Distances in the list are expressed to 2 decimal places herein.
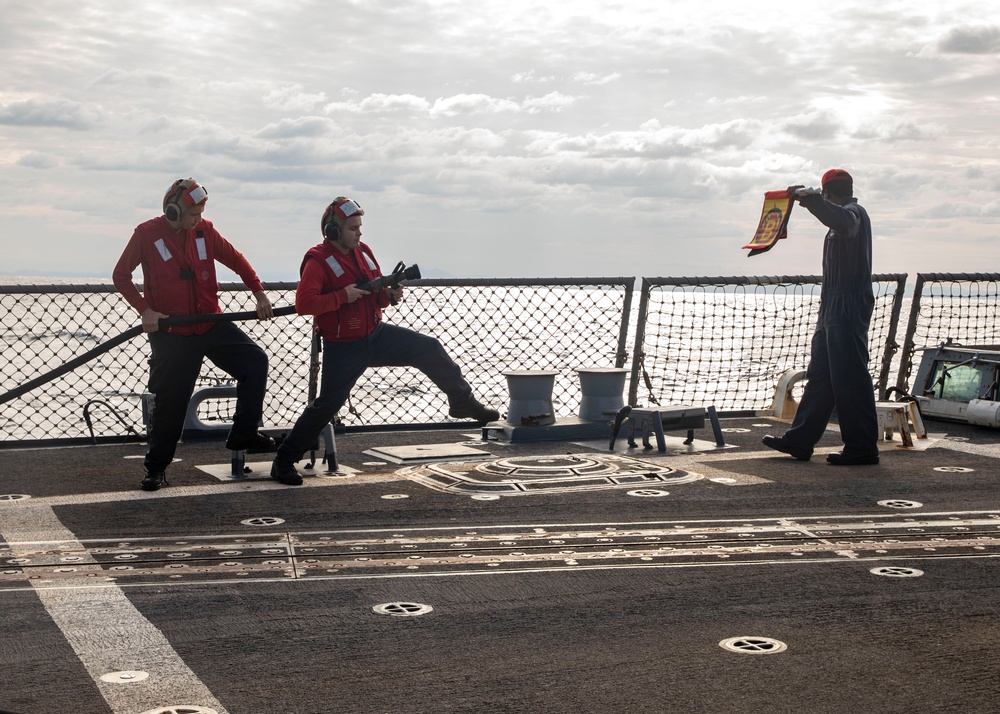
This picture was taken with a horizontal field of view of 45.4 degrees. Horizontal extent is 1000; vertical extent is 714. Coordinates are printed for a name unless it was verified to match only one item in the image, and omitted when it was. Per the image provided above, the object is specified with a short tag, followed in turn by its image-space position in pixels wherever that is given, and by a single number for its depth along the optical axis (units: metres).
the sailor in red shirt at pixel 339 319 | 7.81
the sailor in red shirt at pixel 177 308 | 7.71
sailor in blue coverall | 8.56
